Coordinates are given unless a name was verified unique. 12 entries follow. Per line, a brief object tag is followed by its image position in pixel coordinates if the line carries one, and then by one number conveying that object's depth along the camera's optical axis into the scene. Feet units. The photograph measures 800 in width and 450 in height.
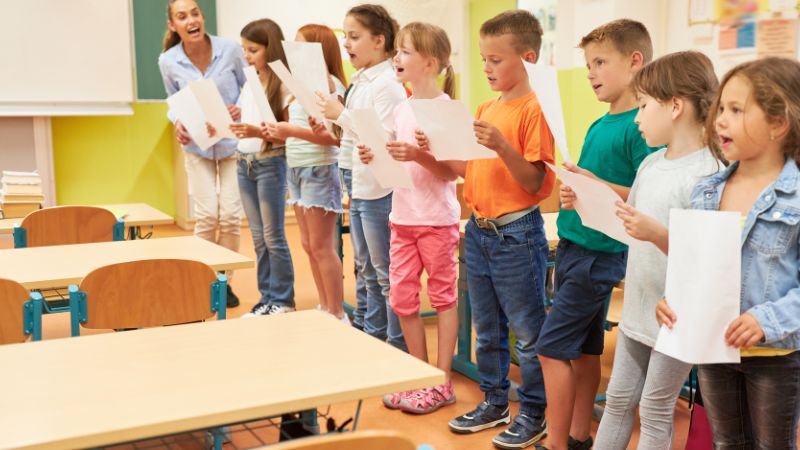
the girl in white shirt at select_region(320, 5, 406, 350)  10.15
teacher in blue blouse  14.20
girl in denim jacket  4.94
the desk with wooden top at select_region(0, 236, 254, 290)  7.66
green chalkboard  23.07
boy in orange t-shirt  7.79
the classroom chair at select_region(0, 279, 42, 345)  6.41
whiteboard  21.40
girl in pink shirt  9.18
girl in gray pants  5.87
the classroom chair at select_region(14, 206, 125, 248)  10.55
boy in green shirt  6.91
